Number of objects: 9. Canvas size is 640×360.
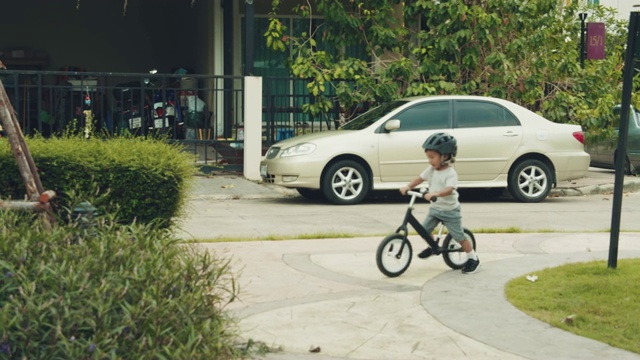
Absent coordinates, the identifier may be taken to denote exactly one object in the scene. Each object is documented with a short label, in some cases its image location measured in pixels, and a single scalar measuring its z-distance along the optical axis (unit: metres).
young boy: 9.68
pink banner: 22.56
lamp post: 22.06
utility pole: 9.15
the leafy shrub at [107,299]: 5.61
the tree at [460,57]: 19.27
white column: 18.98
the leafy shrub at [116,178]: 9.97
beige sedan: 16.03
